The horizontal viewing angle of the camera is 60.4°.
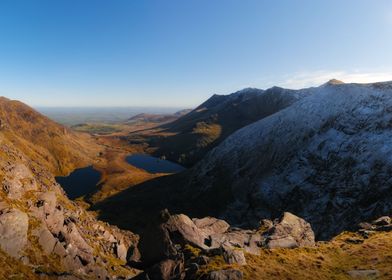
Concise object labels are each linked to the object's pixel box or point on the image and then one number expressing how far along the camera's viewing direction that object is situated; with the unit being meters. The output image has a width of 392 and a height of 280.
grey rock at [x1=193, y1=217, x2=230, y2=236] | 50.65
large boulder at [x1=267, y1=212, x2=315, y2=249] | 42.70
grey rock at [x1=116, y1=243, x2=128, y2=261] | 58.81
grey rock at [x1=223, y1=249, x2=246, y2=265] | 33.22
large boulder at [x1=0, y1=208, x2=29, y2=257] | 38.22
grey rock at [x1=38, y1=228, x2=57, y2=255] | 42.02
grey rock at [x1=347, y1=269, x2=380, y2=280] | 31.28
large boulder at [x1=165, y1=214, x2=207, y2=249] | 39.69
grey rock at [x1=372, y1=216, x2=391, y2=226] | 50.17
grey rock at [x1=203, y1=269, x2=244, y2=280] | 28.56
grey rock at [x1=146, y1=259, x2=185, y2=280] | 30.19
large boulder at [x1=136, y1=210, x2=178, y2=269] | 36.88
